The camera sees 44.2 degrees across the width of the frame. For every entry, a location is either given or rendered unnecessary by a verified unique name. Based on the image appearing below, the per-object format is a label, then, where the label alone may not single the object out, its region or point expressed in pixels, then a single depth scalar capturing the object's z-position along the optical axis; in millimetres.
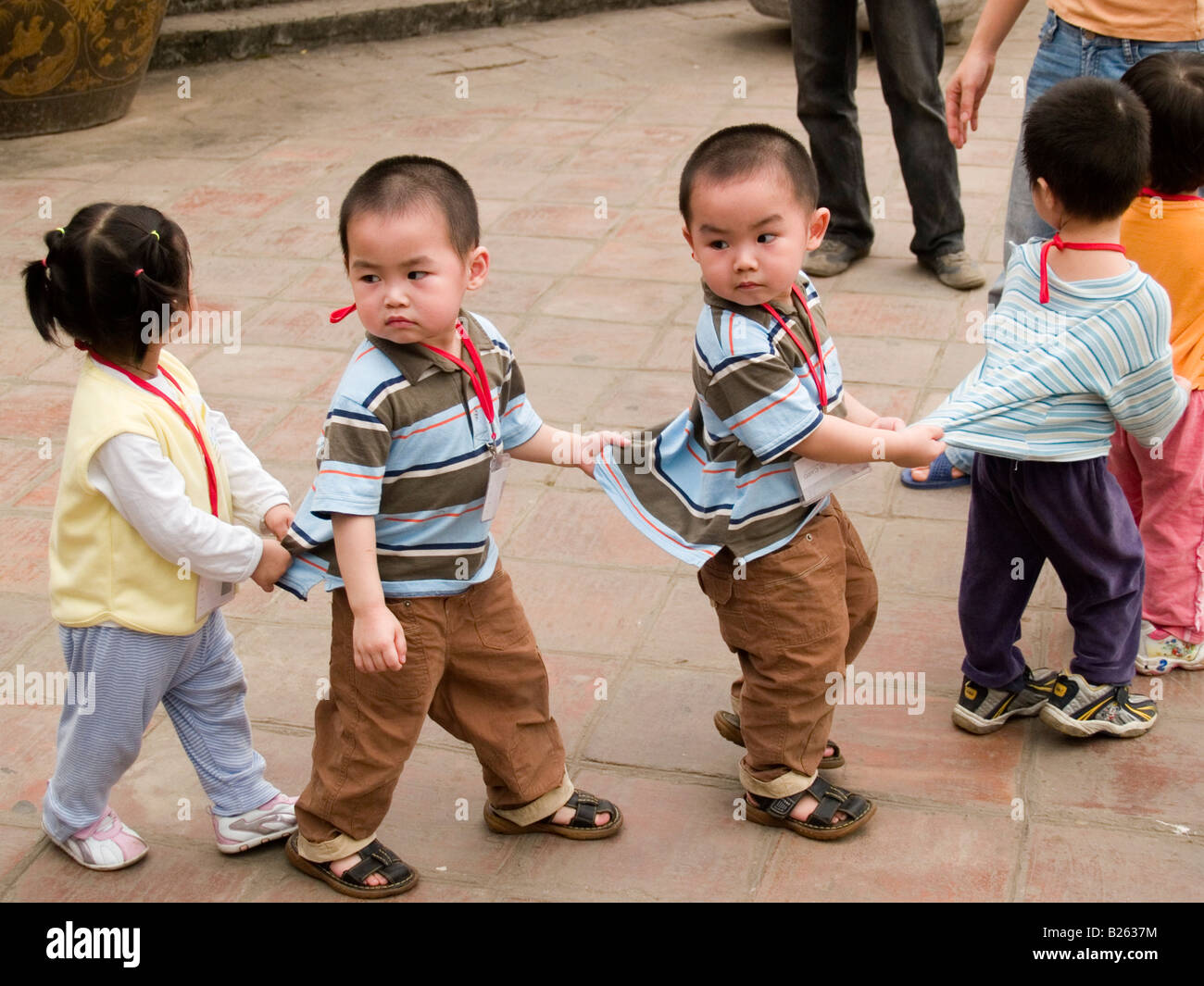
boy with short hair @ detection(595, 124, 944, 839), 2512
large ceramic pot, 6840
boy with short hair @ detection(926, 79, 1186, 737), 2740
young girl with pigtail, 2432
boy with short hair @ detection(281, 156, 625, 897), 2395
